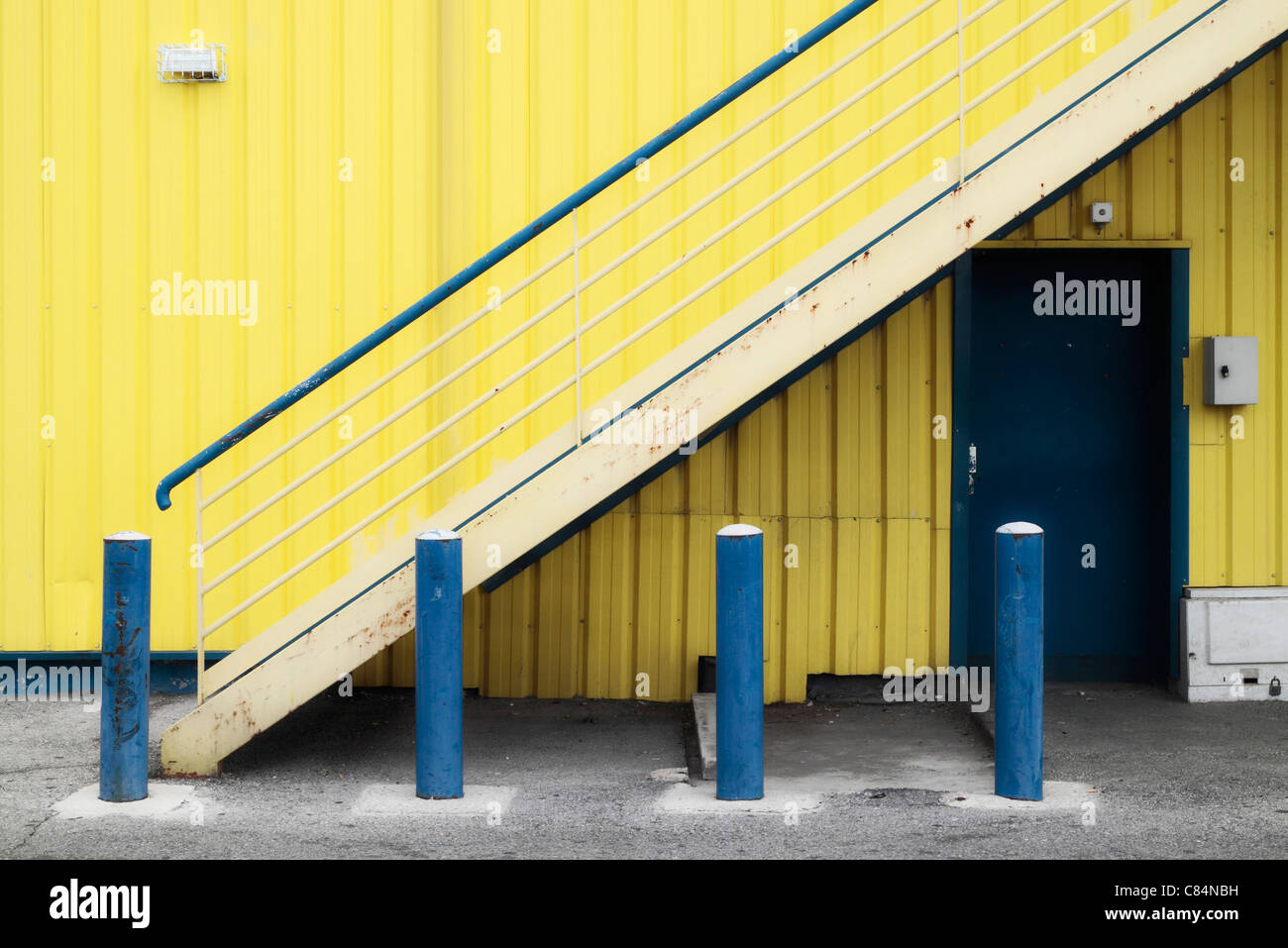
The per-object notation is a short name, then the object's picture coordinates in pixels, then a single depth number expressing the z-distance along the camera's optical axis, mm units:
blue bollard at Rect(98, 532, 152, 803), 5754
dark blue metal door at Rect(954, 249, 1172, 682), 8188
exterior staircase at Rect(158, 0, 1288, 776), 6180
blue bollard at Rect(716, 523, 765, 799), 5719
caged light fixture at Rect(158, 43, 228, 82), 7875
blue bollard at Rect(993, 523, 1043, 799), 5660
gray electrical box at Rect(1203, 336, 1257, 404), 7875
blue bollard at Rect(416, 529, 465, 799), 5805
